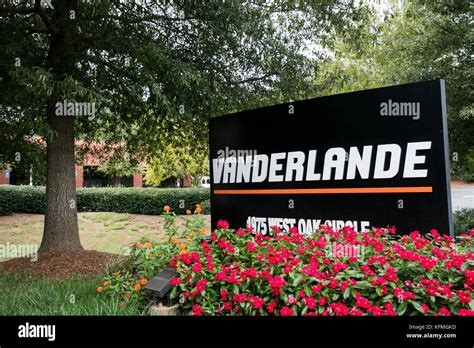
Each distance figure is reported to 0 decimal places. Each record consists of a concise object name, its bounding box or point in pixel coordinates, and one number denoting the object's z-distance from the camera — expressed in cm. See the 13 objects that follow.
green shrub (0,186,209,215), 1783
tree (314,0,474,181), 937
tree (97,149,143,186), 1048
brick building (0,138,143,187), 2752
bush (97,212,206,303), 408
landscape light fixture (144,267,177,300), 373
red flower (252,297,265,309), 329
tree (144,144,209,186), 1051
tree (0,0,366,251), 675
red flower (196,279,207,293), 353
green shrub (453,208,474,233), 1002
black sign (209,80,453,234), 488
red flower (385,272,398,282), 328
